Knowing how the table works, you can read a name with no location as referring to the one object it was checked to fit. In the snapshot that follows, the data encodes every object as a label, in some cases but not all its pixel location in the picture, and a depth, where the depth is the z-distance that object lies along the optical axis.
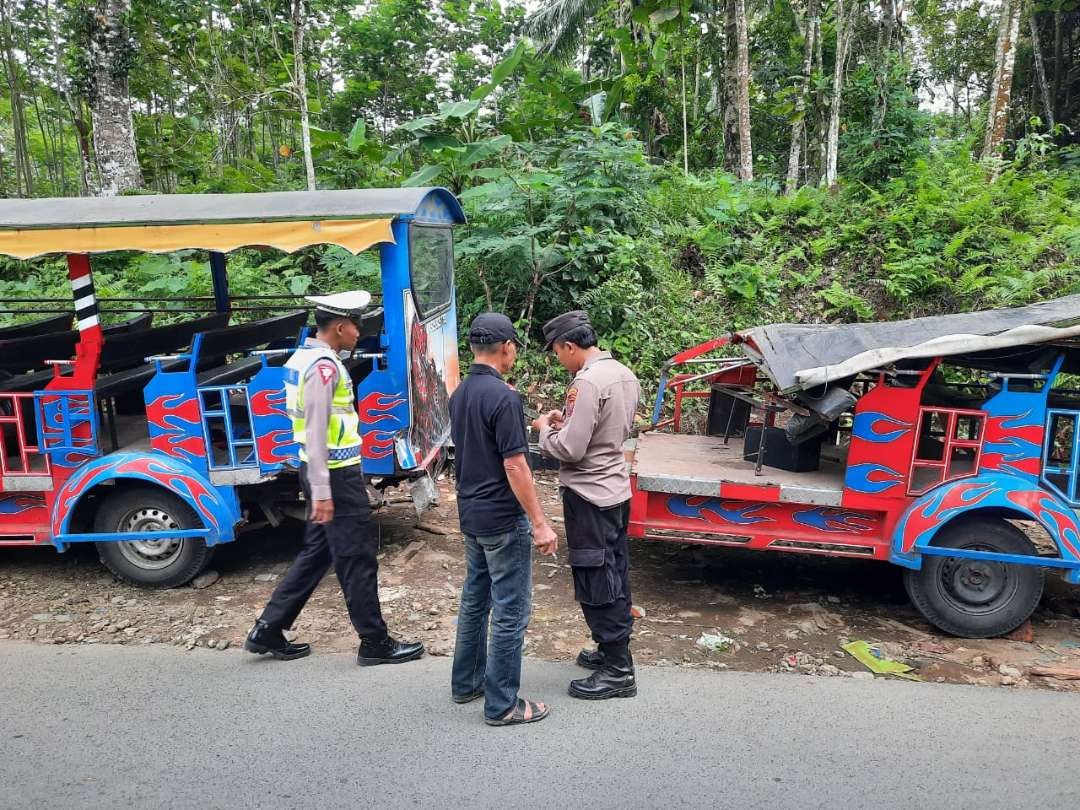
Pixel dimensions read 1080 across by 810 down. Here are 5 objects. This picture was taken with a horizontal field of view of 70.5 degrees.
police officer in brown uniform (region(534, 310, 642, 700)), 3.42
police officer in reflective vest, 3.57
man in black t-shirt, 3.15
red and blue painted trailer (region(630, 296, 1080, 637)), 4.12
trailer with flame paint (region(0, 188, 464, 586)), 4.68
